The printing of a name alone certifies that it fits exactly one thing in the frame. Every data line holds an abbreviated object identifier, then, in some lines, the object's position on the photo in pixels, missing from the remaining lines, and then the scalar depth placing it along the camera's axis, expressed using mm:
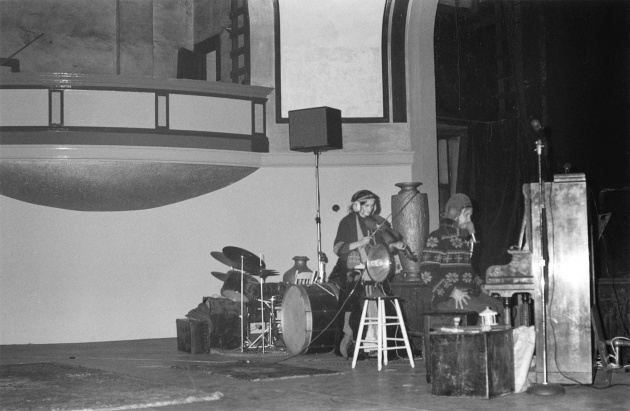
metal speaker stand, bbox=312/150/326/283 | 9086
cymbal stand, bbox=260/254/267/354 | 8898
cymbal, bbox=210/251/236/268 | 9109
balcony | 9547
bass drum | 8211
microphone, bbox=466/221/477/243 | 7160
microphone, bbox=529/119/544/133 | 5593
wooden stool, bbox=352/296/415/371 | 7172
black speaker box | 9719
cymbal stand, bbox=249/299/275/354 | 8903
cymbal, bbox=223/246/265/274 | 8602
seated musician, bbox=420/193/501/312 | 6961
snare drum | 9133
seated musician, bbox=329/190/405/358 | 8055
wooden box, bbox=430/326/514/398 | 5348
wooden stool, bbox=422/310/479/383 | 6324
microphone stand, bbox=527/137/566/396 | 5457
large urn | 9531
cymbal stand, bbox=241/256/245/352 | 8755
